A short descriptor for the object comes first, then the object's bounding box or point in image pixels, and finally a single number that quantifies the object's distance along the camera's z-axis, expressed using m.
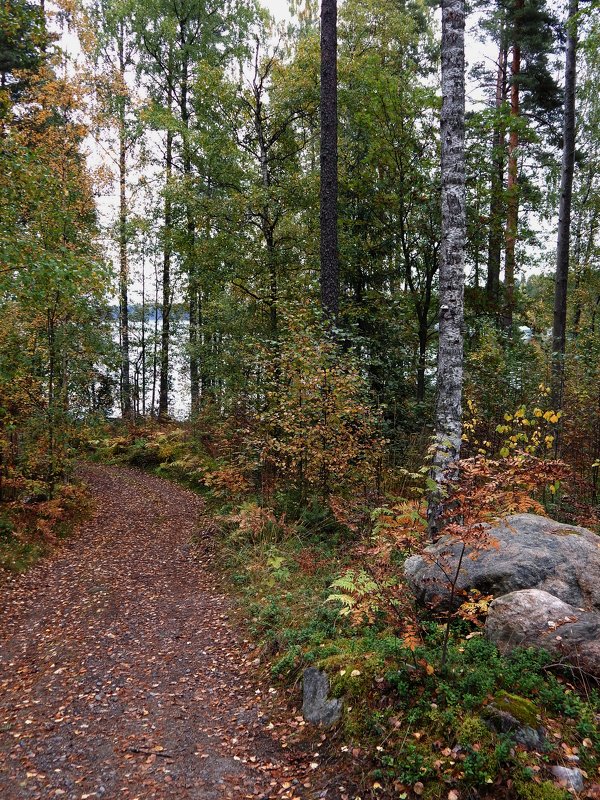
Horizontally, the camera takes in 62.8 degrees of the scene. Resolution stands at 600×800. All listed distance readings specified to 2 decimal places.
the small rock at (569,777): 2.92
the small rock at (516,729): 3.18
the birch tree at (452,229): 6.17
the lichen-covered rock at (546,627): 3.70
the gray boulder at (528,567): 4.33
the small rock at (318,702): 4.11
